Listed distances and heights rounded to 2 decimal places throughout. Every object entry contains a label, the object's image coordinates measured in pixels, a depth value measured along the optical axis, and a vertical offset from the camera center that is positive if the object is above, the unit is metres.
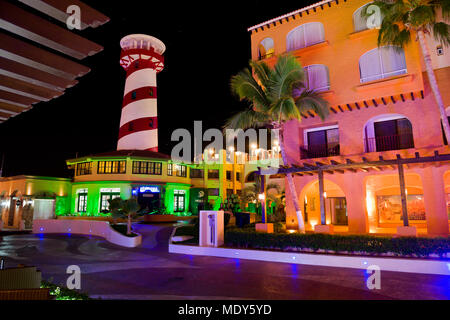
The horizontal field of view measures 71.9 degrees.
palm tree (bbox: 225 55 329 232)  14.98 +5.53
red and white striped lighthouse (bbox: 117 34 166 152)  31.08 +11.42
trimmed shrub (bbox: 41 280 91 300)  5.45 -1.55
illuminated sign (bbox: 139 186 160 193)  29.65 +1.84
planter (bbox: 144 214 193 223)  27.48 -0.89
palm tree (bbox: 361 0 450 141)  12.07 +7.33
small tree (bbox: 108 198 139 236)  18.36 -0.01
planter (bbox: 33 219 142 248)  17.08 -1.40
